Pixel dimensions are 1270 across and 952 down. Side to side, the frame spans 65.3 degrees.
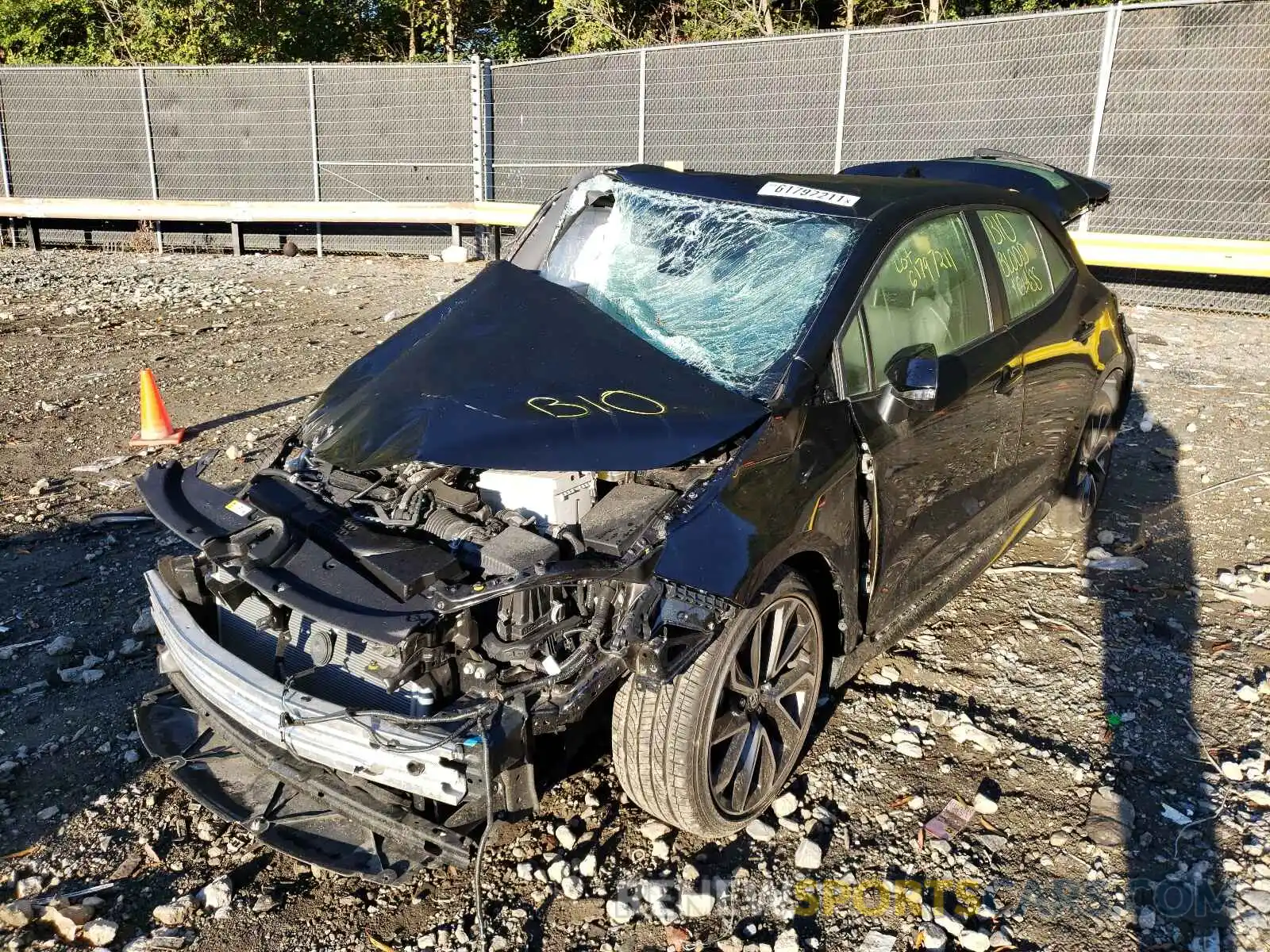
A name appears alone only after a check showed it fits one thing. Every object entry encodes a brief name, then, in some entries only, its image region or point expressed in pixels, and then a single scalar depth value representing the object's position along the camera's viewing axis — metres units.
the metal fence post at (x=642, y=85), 12.48
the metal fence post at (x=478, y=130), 13.55
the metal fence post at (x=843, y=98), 11.20
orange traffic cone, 6.65
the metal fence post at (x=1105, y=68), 9.88
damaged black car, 2.71
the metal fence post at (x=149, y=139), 14.55
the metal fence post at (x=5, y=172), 14.94
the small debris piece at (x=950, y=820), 3.22
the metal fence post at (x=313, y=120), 14.13
